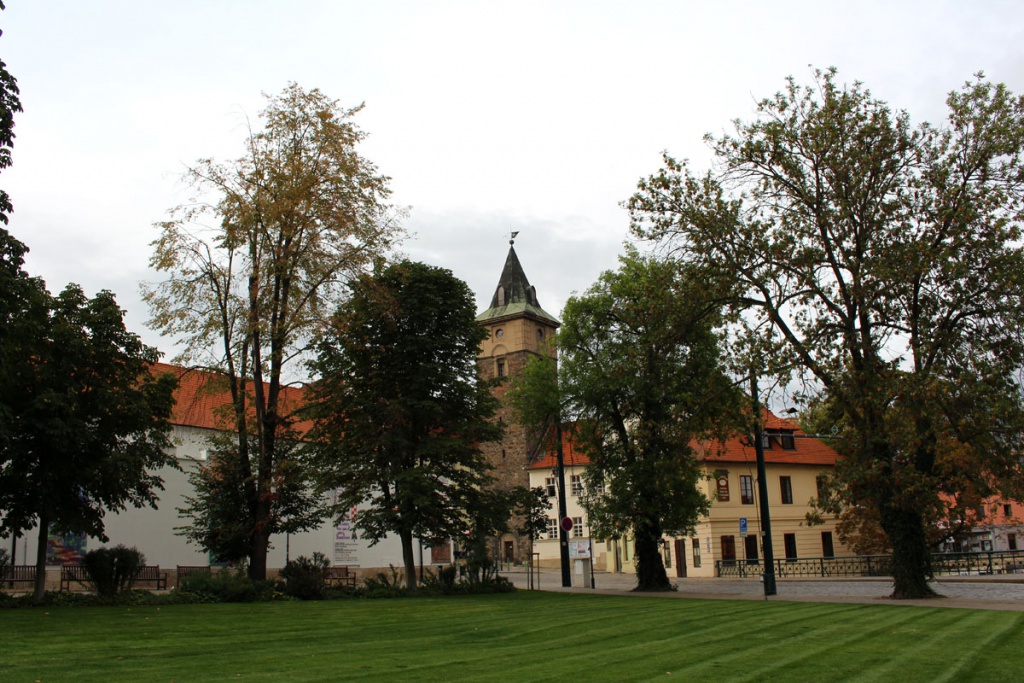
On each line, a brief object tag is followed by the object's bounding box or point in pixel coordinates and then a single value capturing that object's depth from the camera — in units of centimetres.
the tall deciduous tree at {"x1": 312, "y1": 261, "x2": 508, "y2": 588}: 2833
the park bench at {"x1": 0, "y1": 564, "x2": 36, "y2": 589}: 2791
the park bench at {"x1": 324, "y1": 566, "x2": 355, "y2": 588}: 3905
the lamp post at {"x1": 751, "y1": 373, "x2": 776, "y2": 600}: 2516
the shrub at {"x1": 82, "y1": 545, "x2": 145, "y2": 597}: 2186
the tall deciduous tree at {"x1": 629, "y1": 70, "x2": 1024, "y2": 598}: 2066
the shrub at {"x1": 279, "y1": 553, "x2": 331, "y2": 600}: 2484
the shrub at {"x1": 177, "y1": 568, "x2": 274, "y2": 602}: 2275
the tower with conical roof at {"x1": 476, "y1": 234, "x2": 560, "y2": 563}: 9044
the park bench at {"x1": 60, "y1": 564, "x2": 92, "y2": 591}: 2963
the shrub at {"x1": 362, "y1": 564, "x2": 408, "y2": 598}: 2683
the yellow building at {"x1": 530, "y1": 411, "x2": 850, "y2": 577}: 5128
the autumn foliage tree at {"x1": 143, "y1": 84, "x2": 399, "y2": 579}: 2562
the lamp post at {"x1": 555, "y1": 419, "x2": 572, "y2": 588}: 3394
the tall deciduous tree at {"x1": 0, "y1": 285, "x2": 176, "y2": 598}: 2083
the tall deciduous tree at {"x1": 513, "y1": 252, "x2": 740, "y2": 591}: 2350
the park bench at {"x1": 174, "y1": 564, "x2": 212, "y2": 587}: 3516
